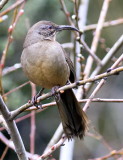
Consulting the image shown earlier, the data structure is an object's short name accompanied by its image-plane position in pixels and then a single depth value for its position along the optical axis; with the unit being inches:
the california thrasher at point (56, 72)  295.7
